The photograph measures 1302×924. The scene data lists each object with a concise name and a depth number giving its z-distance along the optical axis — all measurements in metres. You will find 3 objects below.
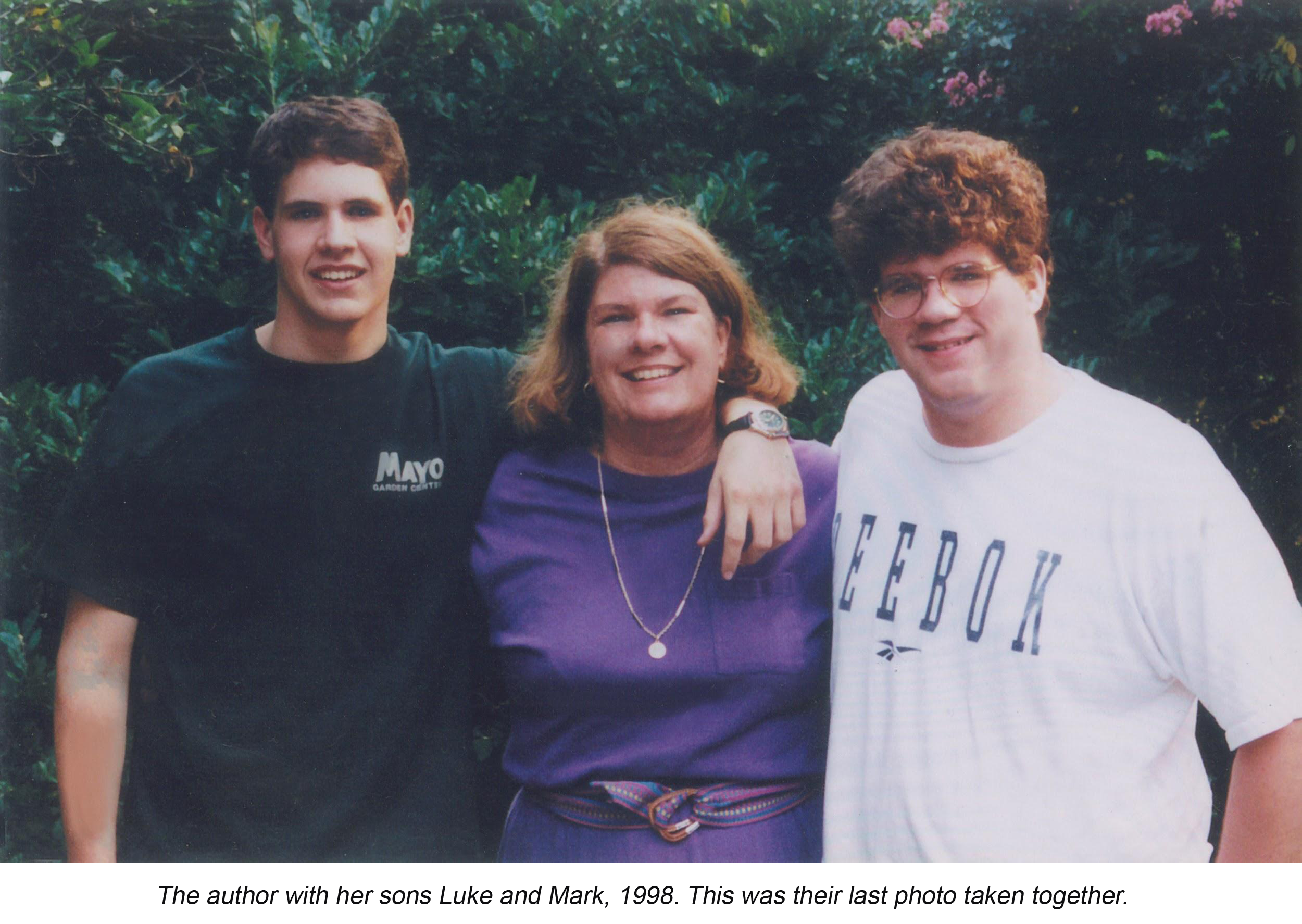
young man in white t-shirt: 2.07
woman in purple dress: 2.39
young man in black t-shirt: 2.55
